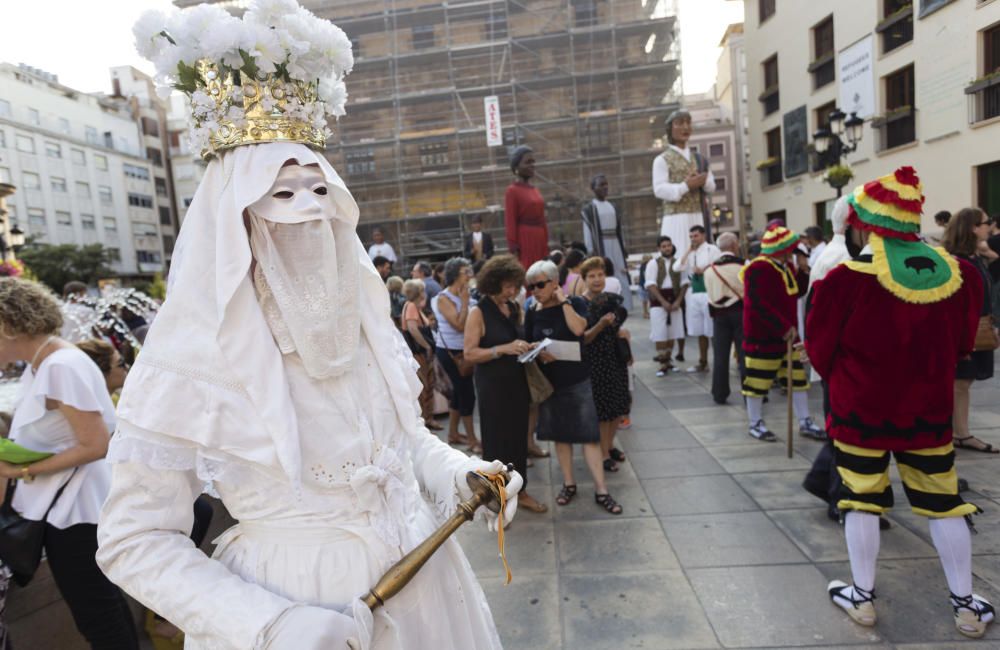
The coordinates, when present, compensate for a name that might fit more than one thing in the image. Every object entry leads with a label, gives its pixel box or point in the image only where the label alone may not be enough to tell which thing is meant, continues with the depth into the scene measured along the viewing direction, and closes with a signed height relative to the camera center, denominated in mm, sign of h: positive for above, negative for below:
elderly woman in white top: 2389 -656
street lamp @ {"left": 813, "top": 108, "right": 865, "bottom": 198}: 12391 +2162
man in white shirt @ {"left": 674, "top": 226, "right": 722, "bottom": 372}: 7973 -335
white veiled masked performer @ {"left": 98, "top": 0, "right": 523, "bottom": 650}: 1312 -314
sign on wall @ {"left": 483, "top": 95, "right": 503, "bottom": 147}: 22141 +5448
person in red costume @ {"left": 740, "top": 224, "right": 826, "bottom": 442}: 5289 -707
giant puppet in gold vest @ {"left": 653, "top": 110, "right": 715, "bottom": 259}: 8422 +975
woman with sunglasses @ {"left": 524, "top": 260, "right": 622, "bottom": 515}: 4367 -900
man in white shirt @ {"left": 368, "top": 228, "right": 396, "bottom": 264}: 11172 +462
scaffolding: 23438 +6496
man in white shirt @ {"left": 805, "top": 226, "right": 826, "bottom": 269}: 9203 +21
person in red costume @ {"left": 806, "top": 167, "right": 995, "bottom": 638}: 2691 -678
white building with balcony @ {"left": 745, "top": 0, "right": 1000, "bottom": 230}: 13688 +4213
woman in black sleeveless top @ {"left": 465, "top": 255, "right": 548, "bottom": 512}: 4320 -806
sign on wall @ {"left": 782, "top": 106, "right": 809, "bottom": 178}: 21312 +3752
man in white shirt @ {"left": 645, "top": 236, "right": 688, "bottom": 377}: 8391 -700
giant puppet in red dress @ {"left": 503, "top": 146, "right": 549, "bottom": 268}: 7672 +528
